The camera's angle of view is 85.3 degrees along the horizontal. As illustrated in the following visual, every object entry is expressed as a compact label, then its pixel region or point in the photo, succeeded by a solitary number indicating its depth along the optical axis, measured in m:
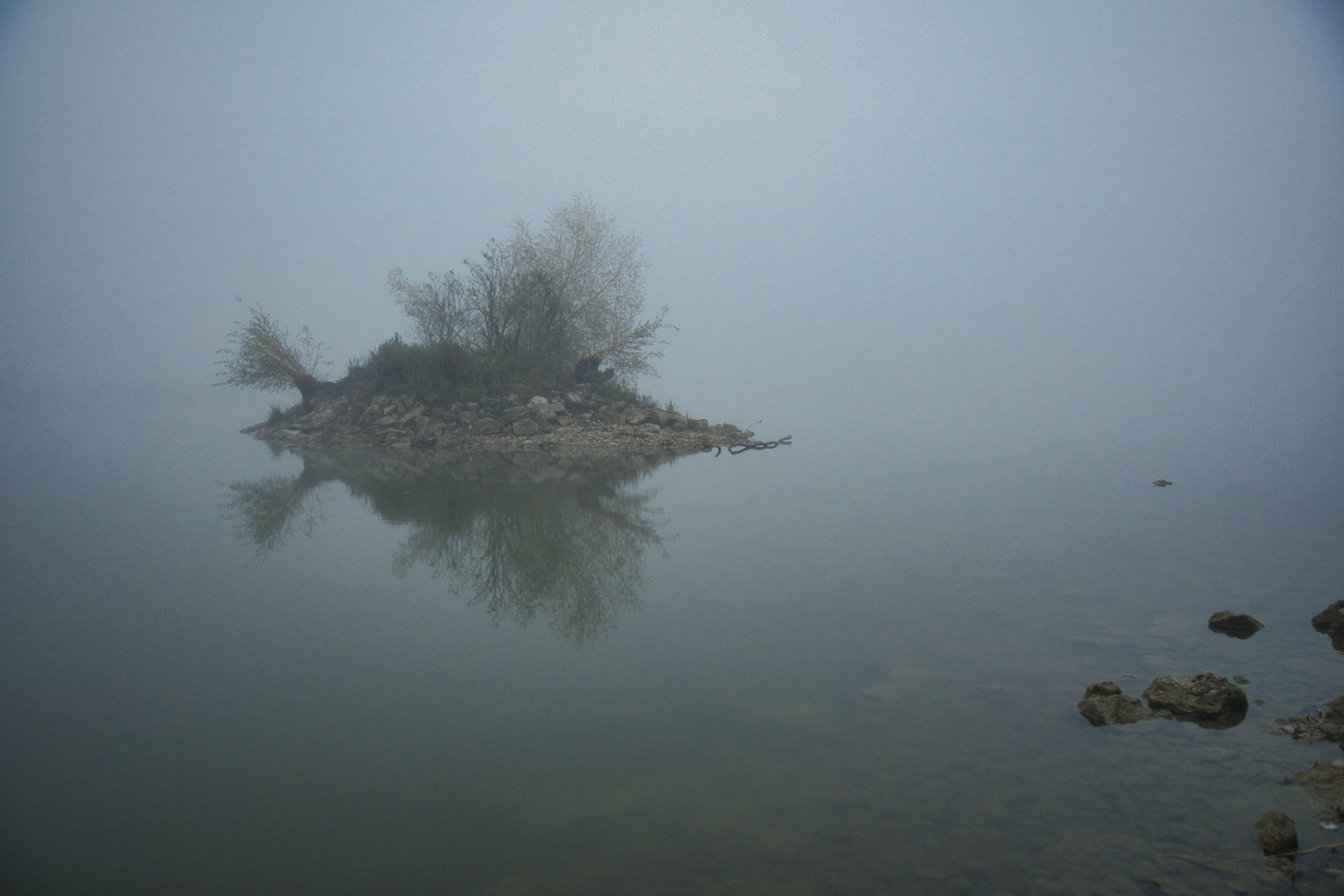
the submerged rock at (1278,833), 2.74
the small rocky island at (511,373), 19.03
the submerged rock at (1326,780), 3.09
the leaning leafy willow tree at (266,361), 21.50
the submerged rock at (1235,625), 5.14
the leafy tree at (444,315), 22.30
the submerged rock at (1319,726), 3.62
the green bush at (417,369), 20.20
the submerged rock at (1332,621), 5.04
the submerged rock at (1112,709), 3.81
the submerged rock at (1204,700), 3.84
